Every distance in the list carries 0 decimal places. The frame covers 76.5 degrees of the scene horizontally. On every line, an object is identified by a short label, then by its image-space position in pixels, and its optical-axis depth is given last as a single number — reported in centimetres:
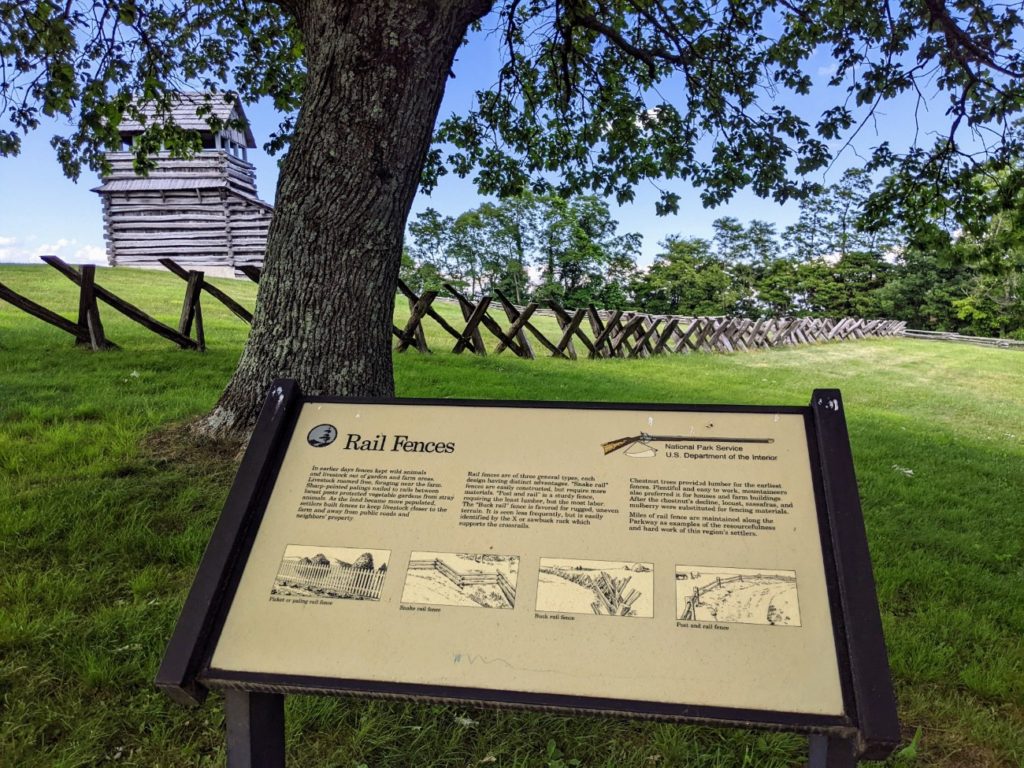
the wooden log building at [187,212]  3347
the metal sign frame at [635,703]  173
